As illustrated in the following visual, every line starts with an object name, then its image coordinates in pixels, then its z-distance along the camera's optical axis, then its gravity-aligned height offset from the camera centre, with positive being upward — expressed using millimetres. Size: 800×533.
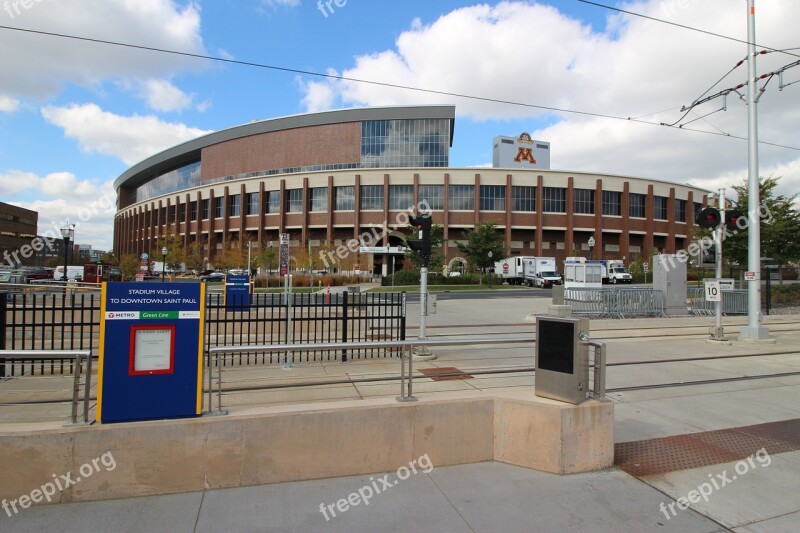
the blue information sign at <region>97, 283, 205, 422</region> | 3908 -665
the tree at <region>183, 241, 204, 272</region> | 65631 +2561
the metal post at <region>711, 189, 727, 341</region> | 12680 +594
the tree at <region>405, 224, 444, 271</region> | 47672 +2473
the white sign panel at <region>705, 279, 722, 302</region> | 12995 -188
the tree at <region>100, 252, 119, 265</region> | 82731 +3083
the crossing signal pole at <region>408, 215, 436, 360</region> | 10609 +688
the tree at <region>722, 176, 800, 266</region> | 26750 +3234
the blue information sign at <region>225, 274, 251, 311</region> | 15812 -359
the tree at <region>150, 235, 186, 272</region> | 61906 +3224
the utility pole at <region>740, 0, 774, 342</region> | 12781 +2404
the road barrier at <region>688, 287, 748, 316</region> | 21734 -946
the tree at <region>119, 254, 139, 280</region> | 56200 +1129
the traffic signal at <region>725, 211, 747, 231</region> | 12641 +1798
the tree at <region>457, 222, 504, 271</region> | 49750 +3861
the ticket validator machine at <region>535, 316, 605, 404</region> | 4547 -793
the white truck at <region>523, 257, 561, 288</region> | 48188 +1051
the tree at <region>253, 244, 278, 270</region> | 52969 +2227
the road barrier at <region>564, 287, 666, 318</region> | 19391 -841
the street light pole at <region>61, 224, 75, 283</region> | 28672 +2558
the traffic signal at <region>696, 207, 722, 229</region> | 12516 +1848
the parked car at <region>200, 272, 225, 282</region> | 56753 +46
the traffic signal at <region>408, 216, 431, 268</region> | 10758 +965
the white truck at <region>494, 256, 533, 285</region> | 52312 +1391
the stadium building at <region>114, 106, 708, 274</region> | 62969 +12358
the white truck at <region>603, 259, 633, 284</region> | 51656 +1258
